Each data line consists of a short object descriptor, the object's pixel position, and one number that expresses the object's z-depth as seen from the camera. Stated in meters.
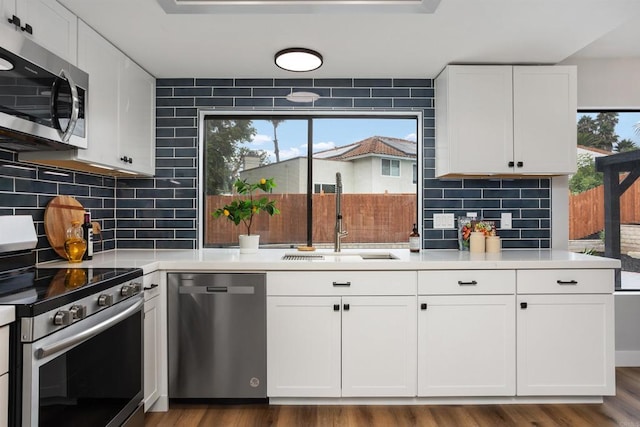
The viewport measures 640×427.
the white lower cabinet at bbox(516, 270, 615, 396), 2.41
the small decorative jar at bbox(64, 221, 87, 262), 2.29
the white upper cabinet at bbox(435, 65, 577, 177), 2.72
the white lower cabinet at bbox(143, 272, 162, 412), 2.23
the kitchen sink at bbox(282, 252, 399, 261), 2.77
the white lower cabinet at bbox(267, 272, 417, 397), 2.40
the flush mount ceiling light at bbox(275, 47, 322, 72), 2.50
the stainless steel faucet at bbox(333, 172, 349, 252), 2.99
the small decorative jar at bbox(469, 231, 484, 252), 2.81
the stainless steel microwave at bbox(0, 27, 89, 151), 1.54
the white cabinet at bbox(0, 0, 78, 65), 1.65
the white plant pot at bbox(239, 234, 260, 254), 2.78
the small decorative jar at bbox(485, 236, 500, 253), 2.79
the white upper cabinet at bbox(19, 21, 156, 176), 2.12
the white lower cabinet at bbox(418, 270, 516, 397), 2.40
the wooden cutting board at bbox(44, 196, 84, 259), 2.29
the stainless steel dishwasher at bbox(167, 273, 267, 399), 2.39
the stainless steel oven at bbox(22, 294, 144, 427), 1.31
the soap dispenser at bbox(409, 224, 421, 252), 2.87
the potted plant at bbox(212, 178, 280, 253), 2.77
